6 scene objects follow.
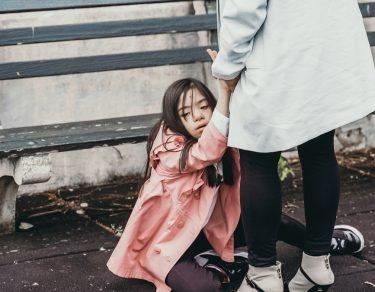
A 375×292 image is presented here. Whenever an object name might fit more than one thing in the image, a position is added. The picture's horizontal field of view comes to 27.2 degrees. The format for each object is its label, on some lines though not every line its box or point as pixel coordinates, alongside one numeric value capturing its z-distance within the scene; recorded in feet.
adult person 8.25
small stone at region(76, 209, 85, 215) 13.78
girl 9.62
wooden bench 11.82
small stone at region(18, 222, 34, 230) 13.03
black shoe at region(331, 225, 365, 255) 10.88
